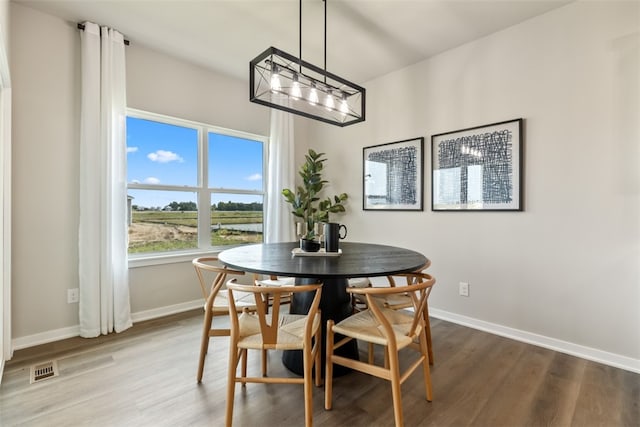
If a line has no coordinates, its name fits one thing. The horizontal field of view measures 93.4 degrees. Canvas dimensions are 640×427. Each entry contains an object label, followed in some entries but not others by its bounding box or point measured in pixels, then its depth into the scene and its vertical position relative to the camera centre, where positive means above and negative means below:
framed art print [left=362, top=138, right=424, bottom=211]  3.29 +0.42
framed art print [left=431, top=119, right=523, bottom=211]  2.62 +0.41
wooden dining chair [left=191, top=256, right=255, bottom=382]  1.78 -0.61
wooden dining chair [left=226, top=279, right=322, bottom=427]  1.43 -0.64
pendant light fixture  1.96 +0.89
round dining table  1.55 -0.30
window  3.12 +0.32
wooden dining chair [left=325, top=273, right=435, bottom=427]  1.42 -0.63
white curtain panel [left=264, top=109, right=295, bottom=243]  3.93 +0.41
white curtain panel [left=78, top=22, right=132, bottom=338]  2.60 +0.23
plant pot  2.16 -0.24
